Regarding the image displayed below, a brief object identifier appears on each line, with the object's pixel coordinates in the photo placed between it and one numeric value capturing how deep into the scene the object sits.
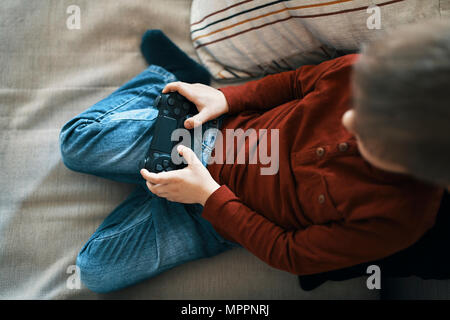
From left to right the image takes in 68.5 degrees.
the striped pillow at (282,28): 0.61
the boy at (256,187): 0.50
